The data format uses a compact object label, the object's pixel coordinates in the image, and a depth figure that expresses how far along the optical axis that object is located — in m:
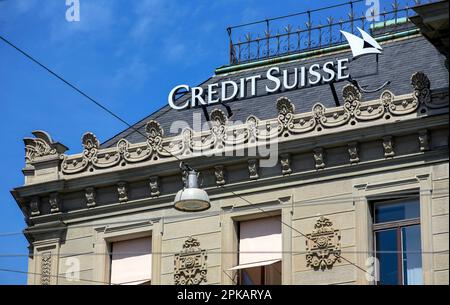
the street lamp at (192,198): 45.59
